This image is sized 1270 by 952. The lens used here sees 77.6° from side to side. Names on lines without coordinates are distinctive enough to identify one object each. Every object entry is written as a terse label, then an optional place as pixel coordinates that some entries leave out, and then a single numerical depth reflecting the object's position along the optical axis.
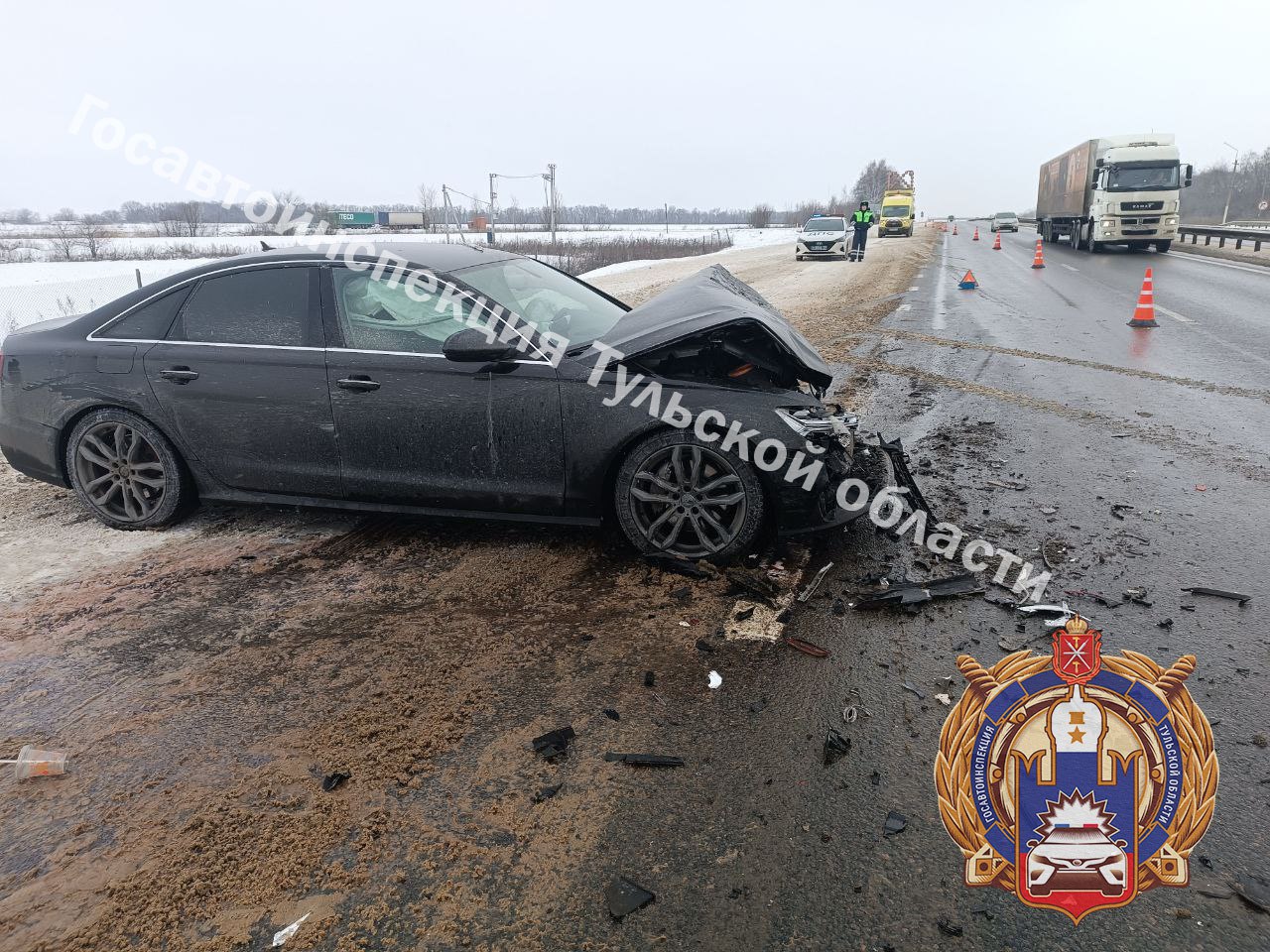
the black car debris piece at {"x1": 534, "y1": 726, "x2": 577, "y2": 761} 2.79
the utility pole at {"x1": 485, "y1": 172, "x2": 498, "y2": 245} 54.00
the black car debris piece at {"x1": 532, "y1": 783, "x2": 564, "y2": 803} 2.57
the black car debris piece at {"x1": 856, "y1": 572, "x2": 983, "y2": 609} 3.75
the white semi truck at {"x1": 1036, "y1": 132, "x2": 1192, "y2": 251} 25.17
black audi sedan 4.09
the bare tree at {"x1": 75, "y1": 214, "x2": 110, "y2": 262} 42.15
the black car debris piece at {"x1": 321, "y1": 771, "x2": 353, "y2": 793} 2.63
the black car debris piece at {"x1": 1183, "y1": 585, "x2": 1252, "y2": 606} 3.69
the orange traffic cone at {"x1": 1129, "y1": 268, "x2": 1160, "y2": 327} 12.05
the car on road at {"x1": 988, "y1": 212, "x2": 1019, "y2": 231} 61.94
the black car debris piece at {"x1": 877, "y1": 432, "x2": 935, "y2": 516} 4.68
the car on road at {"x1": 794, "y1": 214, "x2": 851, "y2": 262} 28.62
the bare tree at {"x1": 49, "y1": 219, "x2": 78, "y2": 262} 42.24
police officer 26.58
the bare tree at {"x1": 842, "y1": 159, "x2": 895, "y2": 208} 133.29
